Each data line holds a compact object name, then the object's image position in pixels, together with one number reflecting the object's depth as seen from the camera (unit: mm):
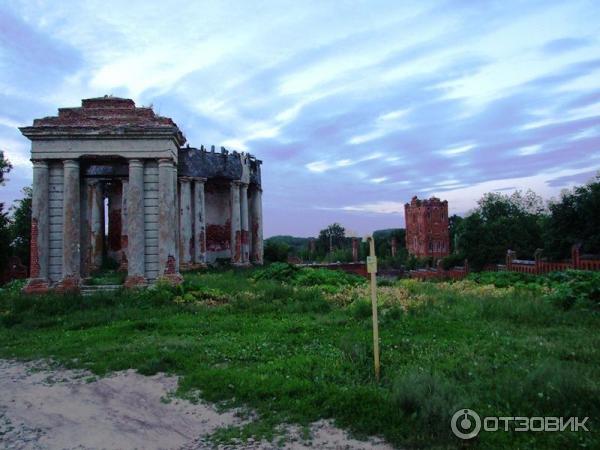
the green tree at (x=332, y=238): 77875
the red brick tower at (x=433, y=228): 62844
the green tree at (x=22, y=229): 32406
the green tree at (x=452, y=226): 64219
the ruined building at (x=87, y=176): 16234
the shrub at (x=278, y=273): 19984
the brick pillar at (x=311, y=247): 63103
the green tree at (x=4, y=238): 27984
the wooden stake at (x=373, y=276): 6904
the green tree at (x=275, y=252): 35634
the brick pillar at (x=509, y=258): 29203
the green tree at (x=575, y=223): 25312
